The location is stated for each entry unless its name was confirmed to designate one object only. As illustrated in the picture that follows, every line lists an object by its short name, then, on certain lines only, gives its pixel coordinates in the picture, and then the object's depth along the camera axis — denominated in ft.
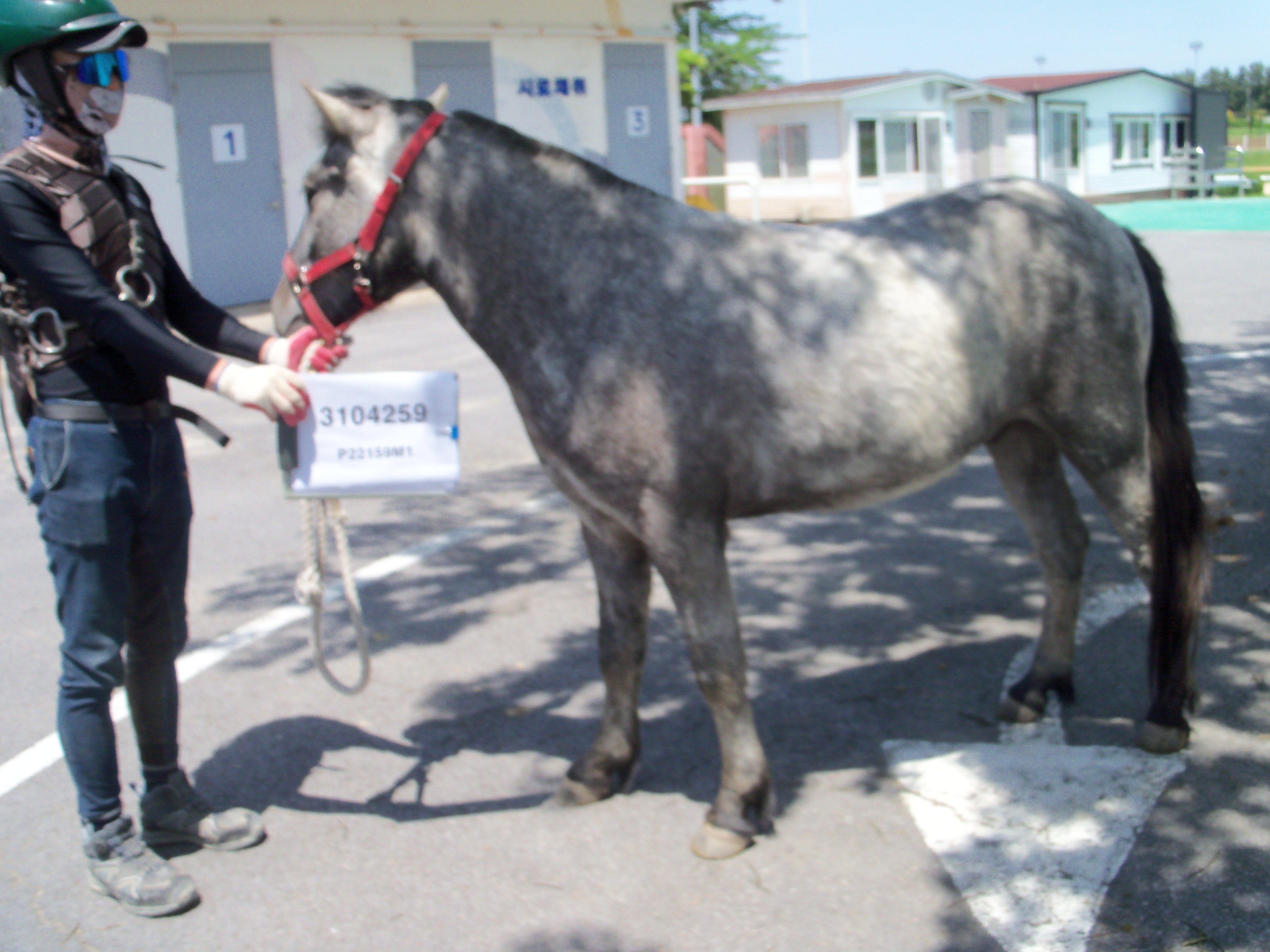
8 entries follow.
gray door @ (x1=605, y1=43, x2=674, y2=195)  66.28
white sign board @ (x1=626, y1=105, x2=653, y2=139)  67.21
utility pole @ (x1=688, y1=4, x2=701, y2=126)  108.99
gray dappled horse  9.98
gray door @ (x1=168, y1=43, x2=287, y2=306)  52.19
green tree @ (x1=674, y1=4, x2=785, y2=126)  141.69
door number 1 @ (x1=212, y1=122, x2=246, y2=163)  53.11
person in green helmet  9.10
